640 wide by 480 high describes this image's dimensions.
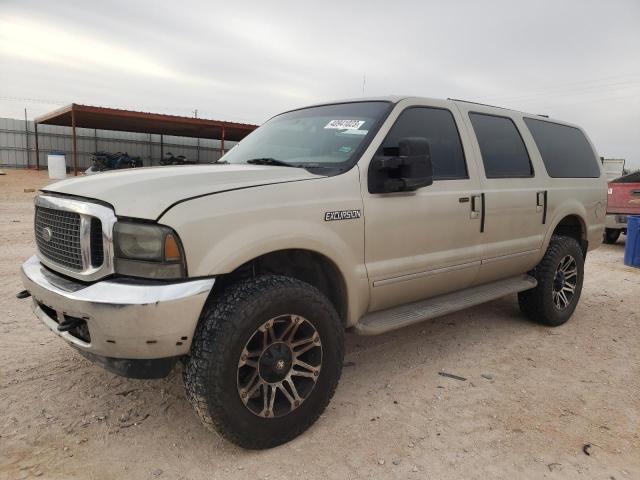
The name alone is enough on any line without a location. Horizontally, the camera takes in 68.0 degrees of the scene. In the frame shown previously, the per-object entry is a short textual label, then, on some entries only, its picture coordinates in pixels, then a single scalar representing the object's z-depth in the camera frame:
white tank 22.30
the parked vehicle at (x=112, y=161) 23.59
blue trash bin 7.80
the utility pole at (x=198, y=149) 30.81
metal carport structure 21.20
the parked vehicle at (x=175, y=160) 21.50
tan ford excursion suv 2.15
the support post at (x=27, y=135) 27.03
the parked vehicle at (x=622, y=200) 9.08
